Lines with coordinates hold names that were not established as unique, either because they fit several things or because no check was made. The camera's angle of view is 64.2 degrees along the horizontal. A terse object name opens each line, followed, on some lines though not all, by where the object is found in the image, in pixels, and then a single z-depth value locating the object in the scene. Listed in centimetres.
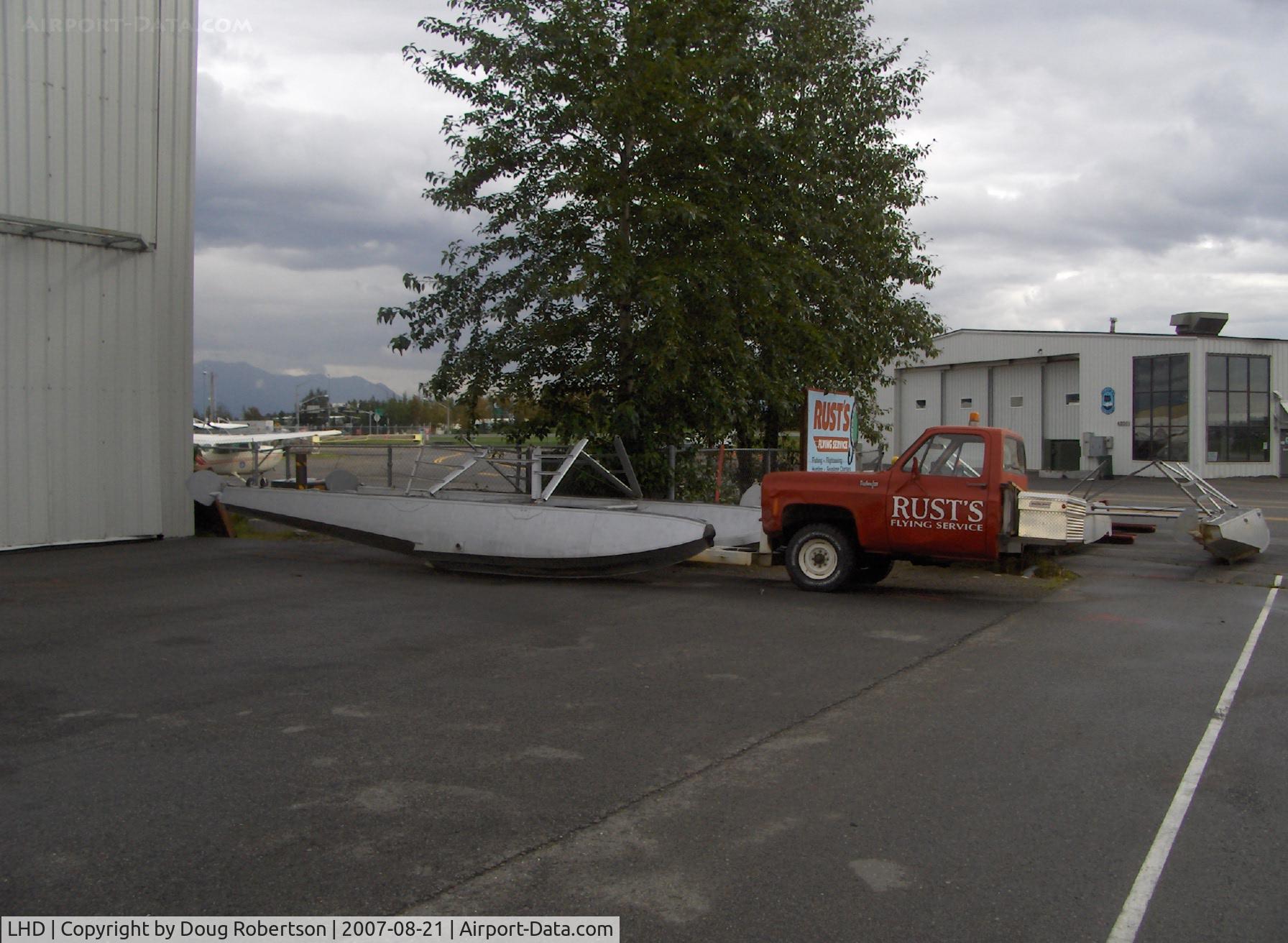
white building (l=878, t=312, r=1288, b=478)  4369
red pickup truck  1106
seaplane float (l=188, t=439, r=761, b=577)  1173
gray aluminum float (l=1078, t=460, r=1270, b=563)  1398
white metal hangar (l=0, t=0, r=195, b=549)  1407
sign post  1650
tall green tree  1552
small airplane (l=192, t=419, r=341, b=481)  2235
